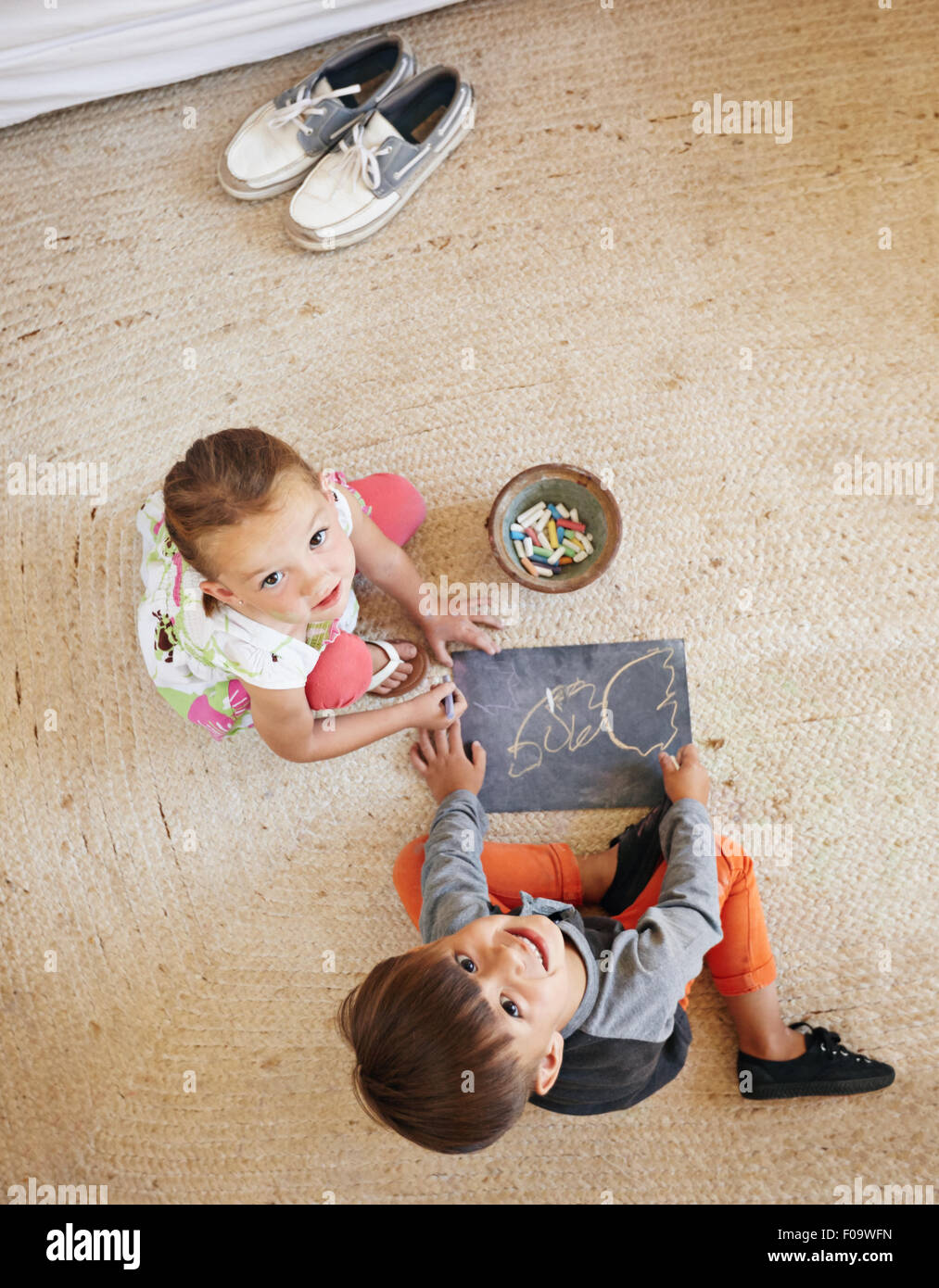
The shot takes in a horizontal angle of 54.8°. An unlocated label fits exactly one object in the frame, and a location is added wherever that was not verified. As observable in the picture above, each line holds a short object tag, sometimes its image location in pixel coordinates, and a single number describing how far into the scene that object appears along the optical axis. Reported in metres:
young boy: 0.76
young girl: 0.75
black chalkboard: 1.08
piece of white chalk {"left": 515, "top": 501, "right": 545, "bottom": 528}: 1.07
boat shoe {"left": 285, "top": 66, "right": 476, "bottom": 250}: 1.15
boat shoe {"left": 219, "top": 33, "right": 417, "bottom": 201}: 1.17
